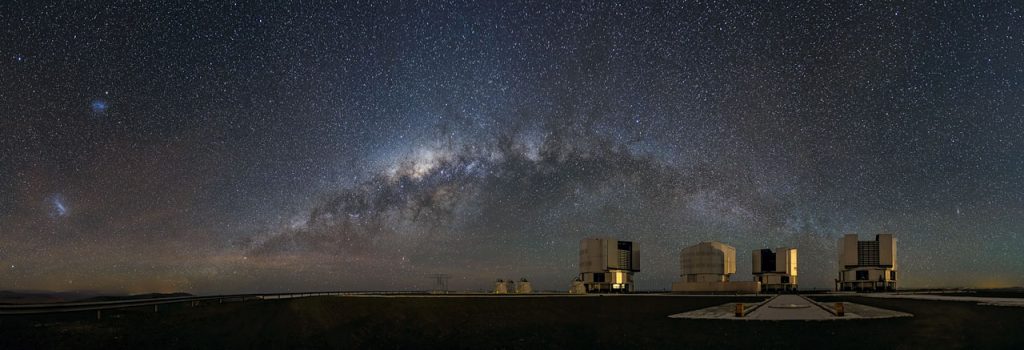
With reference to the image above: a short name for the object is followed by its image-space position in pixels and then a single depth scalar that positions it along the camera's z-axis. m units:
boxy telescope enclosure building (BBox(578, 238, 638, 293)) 137.25
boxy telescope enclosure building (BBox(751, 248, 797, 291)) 148.38
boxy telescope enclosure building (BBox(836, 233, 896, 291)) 136.12
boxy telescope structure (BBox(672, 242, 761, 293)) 141.38
